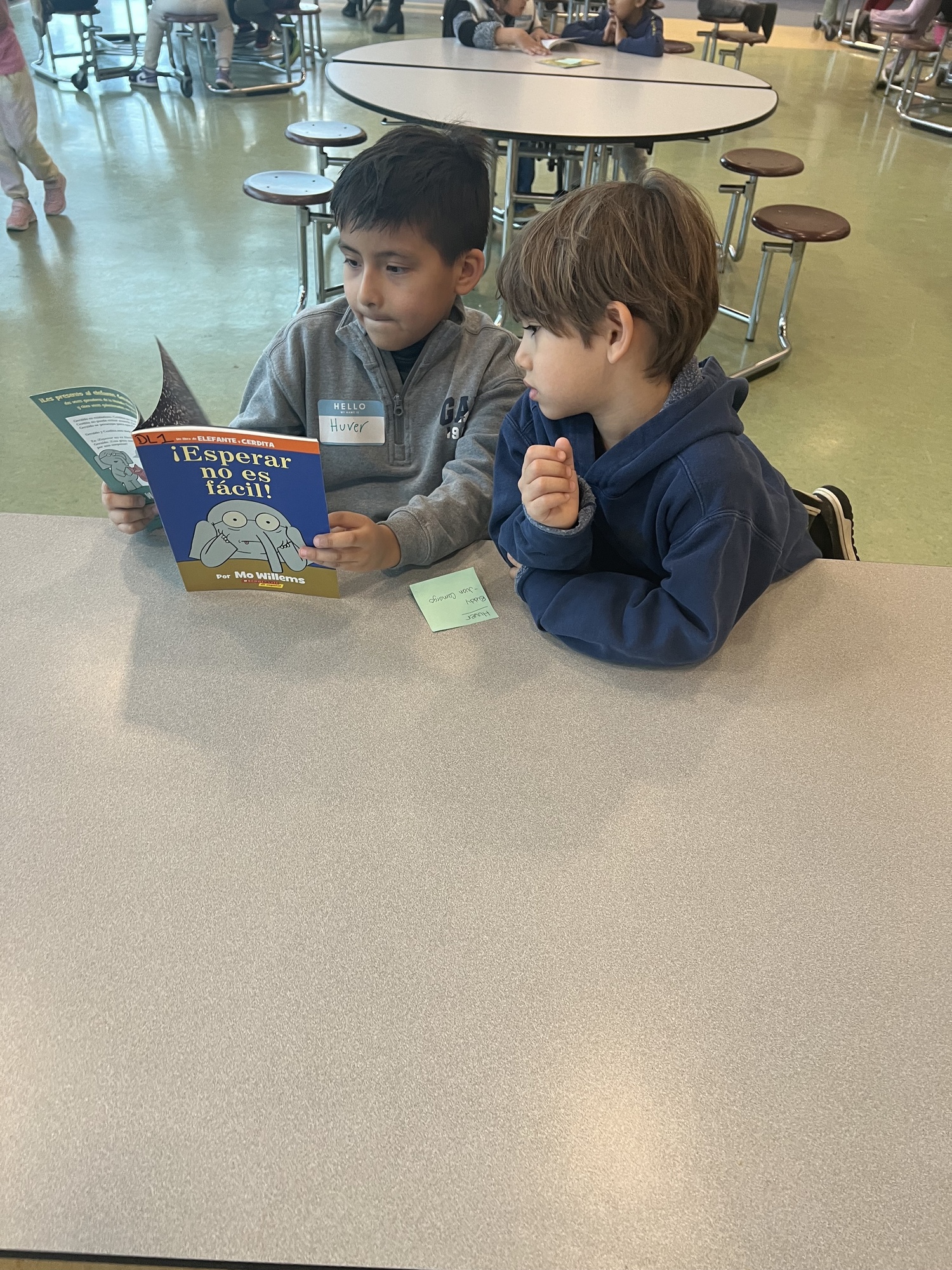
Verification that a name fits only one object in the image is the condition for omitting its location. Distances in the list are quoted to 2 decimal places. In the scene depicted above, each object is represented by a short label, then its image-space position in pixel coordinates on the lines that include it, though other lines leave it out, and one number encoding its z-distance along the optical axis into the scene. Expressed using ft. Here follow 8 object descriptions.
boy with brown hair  3.04
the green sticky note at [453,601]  3.39
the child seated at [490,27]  12.87
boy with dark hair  3.88
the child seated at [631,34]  13.23
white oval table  9.21
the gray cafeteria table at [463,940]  1.90
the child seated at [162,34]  19.25
